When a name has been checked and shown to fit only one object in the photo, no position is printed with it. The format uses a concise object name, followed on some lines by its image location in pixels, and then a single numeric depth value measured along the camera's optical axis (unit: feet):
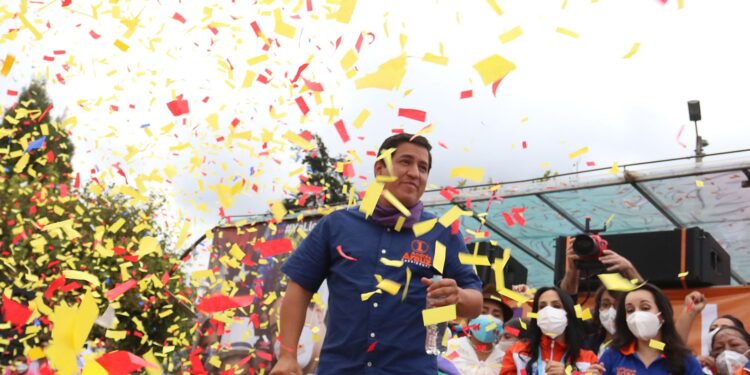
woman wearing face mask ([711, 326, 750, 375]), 15.80
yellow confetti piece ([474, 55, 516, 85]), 10.02
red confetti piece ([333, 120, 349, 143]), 13.66
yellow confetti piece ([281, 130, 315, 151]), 16.69
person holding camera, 17.85
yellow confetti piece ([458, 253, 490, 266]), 9.16
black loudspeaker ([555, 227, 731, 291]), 22.50
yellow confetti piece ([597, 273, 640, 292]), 15.94
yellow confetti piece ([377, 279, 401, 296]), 8.54
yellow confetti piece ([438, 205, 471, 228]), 9.37
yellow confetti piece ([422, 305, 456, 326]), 7.97
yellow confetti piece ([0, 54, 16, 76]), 13.83
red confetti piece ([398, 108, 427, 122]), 11.45
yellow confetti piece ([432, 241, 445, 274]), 8.92
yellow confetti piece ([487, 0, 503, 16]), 10.42
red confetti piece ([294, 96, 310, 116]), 16.41
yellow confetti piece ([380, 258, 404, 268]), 8.74
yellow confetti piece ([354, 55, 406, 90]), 10.12
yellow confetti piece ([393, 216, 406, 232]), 9.03
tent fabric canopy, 25.89
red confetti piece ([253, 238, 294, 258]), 15.14
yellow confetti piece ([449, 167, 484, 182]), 10.82
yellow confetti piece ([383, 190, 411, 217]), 9.00
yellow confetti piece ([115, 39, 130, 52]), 15.75
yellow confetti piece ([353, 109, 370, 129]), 11.93
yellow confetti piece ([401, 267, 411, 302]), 8.56
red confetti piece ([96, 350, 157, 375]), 7.50
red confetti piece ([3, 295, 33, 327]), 11.84
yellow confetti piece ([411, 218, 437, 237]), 9.07
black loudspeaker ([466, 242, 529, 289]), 25.07
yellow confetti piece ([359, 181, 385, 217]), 9.21
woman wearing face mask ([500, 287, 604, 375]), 15.05
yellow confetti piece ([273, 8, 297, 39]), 13.76
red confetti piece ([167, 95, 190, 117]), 18.78
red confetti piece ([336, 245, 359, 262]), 8.95
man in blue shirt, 8.36
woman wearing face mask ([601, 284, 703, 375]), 13.42
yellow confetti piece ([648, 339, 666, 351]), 13.56
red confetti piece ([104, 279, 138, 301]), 10.21
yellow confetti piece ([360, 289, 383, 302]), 8.56
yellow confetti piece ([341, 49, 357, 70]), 11.78
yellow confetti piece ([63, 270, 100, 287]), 9.76
